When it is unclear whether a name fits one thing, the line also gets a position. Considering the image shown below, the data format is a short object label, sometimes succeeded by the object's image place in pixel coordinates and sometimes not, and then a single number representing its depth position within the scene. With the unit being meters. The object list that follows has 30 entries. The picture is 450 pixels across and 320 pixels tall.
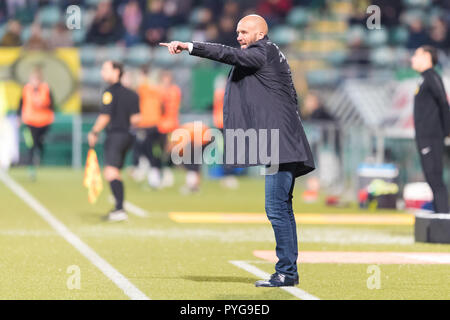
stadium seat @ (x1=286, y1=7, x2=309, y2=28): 30.53
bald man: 9.07
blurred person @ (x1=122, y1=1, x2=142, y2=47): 28.73
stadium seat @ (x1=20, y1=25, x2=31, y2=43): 28.51
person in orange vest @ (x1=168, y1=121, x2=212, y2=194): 21.17
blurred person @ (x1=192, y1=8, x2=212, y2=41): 28.39
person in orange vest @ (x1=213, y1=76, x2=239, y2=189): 22.59
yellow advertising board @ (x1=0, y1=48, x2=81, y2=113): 26.73
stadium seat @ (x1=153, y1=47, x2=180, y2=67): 28.30
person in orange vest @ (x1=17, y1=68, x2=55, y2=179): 23.91
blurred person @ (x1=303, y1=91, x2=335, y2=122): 23.55
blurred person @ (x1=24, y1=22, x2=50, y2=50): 26.88
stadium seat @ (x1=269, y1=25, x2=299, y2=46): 29.14
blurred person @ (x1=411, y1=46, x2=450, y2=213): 13.33
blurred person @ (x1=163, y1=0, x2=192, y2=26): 29.26
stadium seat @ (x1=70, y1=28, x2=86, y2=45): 28.58
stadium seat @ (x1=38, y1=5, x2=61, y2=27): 29.19
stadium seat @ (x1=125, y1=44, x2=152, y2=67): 28.42
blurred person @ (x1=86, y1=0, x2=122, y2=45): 28.27
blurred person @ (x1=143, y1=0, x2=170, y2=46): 28.30
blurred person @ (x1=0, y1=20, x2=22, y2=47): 27.38
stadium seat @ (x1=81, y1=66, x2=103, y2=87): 28.11
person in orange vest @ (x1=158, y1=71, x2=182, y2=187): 23.45
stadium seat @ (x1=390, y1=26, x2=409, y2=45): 30.42
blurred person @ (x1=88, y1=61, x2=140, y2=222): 15.40
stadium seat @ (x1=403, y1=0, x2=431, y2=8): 31.67
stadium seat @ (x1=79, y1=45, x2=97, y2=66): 28.33
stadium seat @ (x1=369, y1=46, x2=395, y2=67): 28.33
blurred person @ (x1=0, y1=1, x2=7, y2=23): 28.57
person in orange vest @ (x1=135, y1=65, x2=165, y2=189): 22.88
